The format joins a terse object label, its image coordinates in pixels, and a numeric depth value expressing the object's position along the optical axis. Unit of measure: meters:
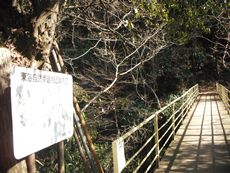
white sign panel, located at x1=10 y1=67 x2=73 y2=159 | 1.63
